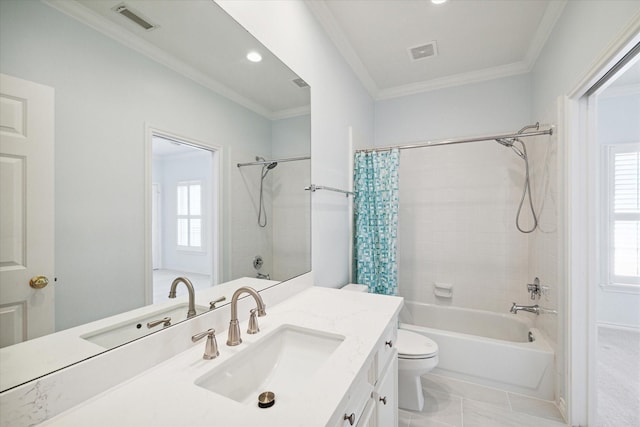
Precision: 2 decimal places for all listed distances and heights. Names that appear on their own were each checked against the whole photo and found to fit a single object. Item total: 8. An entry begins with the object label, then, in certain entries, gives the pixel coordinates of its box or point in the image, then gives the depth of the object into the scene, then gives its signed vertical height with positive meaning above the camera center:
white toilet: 1.84 -1.04
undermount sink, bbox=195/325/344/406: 0.87 -0.54
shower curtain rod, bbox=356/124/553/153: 2.00 +0.59
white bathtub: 1.94 -1.08
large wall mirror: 0.63 +0.16
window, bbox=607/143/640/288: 2.29 -0.01
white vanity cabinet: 0.84 -0.68
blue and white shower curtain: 2.48 -0.05
